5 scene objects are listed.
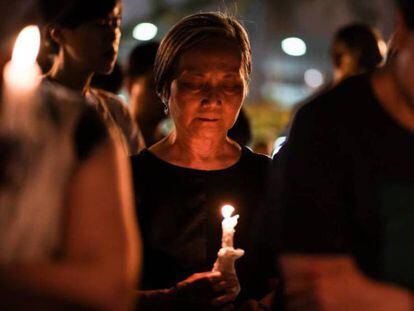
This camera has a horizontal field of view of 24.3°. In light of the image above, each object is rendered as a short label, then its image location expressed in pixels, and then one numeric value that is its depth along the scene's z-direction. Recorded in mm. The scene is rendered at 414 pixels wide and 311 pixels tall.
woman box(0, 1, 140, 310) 2195
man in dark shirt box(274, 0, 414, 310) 2541
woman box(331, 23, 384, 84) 7211
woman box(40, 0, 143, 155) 4828
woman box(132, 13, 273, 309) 3674
